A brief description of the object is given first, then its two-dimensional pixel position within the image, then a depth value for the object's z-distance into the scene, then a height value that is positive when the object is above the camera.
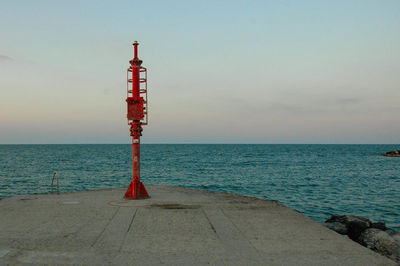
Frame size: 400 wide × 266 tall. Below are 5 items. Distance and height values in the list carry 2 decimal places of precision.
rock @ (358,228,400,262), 8.41 -2.48
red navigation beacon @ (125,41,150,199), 13.14 +1.03
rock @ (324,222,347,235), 11.09 -2.61
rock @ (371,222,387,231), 12.59 -2.89
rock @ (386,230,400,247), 10.76 -2.86
